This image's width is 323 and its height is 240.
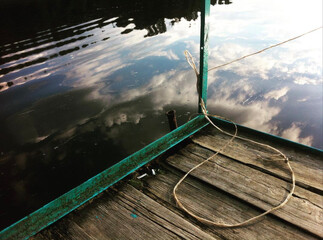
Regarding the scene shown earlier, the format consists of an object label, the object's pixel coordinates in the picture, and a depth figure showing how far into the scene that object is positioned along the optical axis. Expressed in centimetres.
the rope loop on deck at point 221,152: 204
